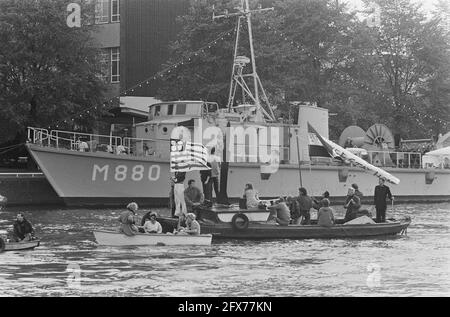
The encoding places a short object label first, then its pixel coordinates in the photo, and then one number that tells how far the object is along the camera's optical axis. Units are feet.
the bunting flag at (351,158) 118.21
